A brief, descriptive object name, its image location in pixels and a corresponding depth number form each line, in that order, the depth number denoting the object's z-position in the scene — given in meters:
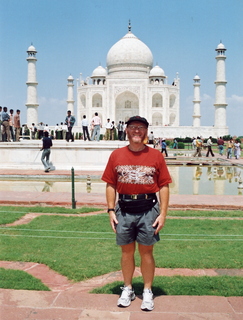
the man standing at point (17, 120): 13.56
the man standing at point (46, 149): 9.67
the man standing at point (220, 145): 19.72
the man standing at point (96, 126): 12.28
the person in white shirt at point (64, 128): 16.65
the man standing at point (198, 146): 17.16
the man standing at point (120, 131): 17.30
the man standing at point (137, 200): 2.53
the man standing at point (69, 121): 12.19
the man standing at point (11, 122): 13.38
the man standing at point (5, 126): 12.41
